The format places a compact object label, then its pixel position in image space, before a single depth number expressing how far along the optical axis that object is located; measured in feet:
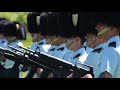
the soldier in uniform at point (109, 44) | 28.41
